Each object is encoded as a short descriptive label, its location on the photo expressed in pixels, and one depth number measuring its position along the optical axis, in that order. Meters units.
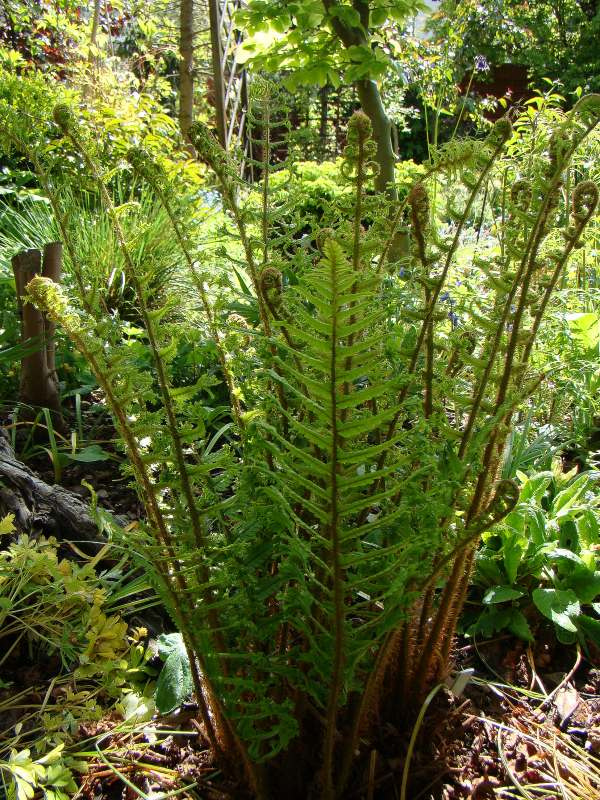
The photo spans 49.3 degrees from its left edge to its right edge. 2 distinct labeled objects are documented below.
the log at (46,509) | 1.71
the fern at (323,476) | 0.77
